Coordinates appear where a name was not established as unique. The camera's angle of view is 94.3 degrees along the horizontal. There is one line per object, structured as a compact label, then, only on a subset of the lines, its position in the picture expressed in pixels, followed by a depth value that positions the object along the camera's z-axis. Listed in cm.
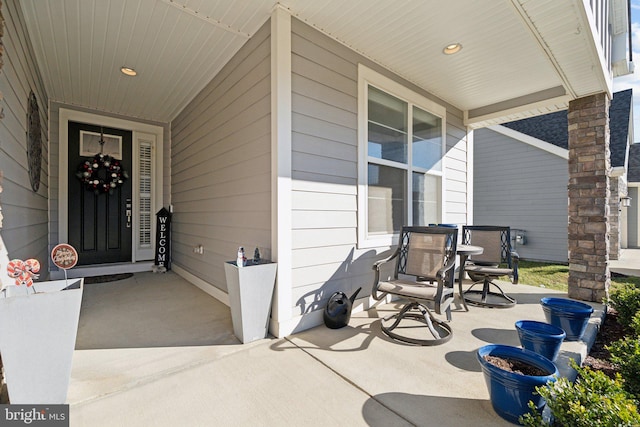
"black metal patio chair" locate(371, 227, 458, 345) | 262
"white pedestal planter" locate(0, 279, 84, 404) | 156
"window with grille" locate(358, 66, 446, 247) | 353
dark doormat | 475
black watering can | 291
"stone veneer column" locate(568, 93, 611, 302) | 380
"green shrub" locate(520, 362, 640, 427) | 120
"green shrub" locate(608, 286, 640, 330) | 286
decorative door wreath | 514
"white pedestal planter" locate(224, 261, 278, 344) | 255
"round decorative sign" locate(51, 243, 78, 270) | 202
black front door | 512
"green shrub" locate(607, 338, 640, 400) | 175
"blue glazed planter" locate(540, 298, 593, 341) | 256
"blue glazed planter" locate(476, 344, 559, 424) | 154
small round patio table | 347
